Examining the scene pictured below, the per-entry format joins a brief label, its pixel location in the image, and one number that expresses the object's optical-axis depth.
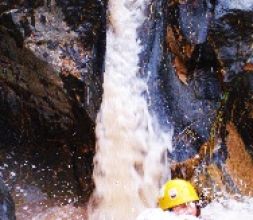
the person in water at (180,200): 3.45
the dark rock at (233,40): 5.46
